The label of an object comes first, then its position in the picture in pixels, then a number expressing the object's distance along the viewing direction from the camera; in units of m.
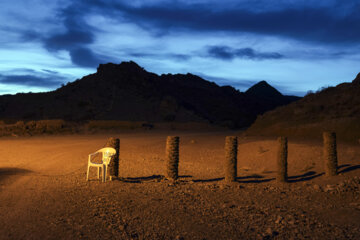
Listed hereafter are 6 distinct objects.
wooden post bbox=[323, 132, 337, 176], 9.80
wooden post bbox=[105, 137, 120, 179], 9.25
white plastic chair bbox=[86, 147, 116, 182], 8.42
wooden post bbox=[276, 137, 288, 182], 9.70
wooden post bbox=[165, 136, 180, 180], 9.51
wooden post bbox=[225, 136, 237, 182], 9.45
